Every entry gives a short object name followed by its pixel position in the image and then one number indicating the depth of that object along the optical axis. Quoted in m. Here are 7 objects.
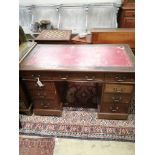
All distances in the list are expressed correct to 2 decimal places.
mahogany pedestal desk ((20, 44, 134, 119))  1.68
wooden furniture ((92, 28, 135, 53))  2.46
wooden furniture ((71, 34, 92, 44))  2.53
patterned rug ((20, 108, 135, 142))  1.78
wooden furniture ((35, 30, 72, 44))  2.44
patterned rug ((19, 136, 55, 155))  1.65
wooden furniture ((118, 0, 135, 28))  3.00
